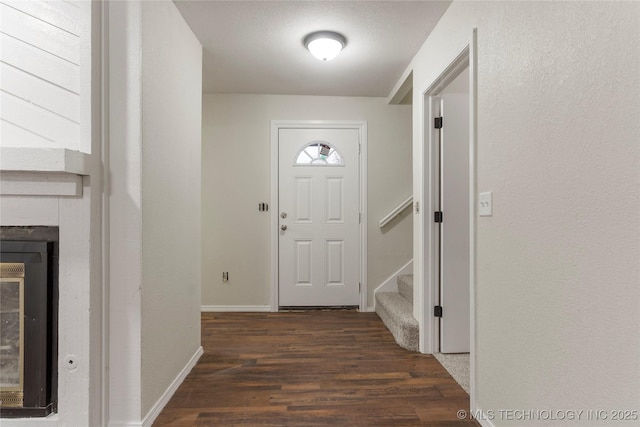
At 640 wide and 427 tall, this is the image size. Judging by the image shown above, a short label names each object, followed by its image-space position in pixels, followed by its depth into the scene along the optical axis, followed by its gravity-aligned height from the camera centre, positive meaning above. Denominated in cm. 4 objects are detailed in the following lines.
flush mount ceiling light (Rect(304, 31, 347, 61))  229 +122
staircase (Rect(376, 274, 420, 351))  251 -83
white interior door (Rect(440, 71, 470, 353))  241 +0
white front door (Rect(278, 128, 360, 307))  356 -1
